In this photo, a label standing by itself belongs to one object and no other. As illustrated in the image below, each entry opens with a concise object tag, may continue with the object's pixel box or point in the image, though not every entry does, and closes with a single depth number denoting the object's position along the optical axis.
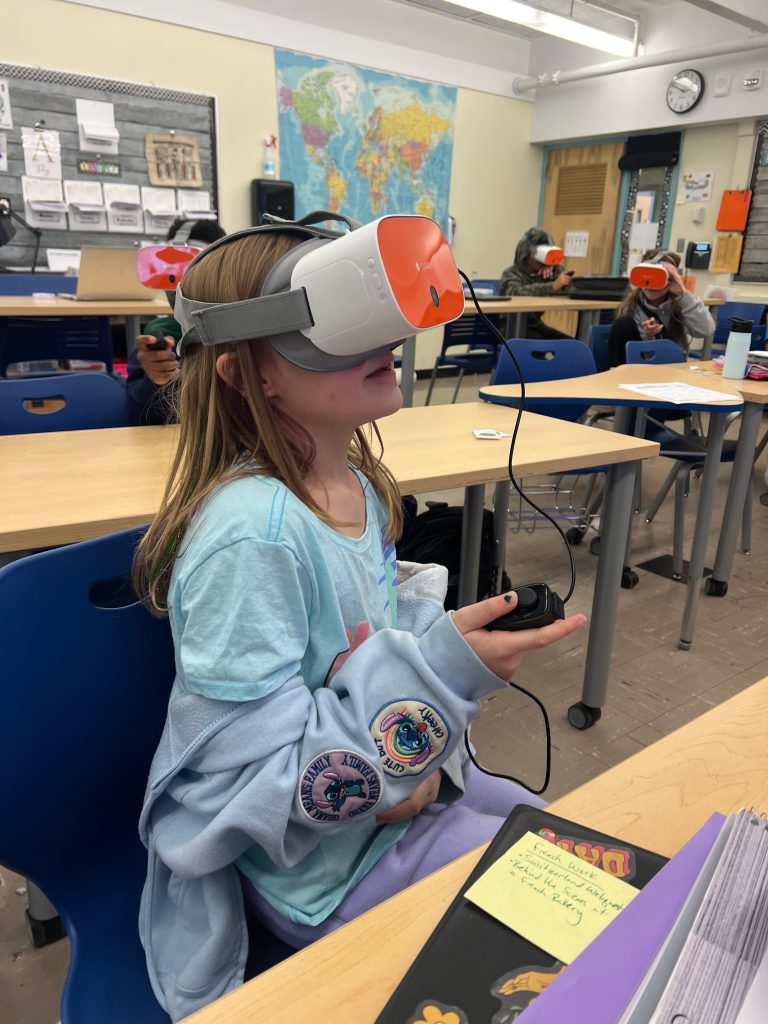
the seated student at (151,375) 1.77
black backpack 2.13
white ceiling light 4.71
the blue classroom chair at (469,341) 4.79
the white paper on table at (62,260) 5.15
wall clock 6.05
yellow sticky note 0.47
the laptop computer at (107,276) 3.47
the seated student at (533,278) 5.38
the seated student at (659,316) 3.55
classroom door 7.11
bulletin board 4.83
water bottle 2.69
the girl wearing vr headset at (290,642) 0.63
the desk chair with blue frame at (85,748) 0.72
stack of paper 0.28
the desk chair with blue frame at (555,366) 2.71
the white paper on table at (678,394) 2.19
